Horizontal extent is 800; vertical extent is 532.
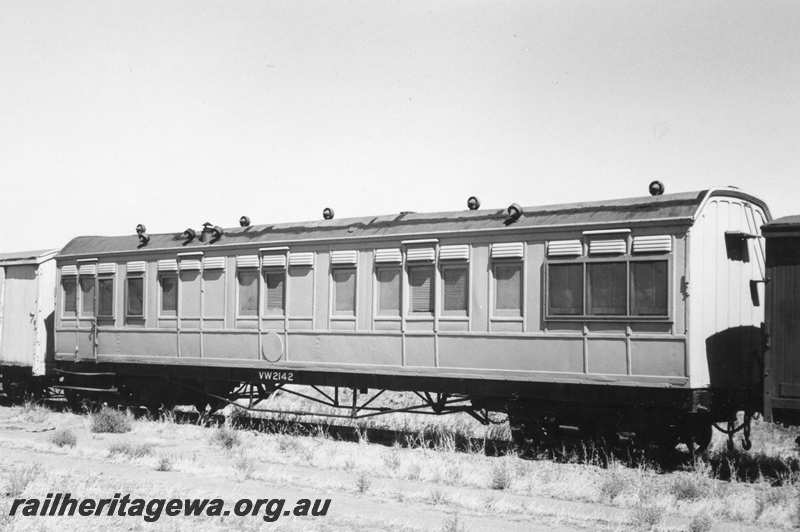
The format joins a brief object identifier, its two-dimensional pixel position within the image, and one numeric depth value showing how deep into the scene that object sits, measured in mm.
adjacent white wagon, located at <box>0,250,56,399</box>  18734
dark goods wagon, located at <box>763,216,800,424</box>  9891
